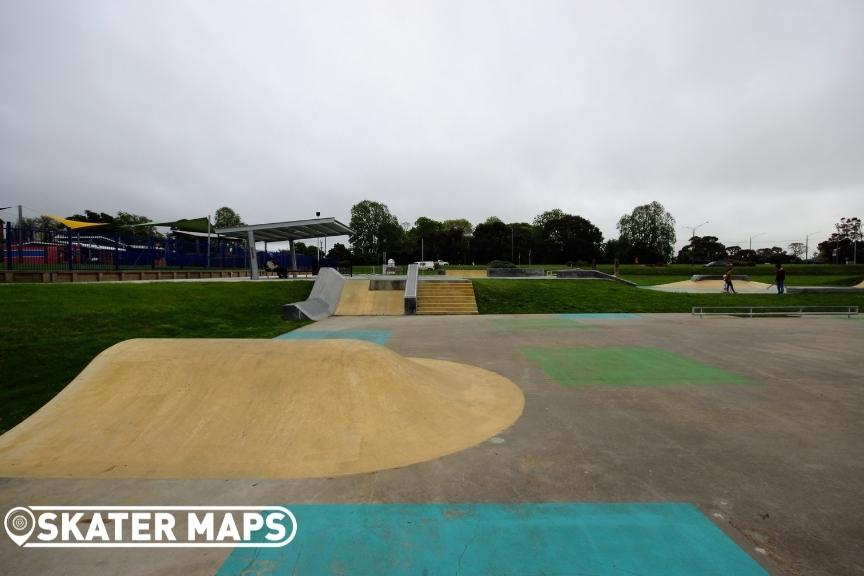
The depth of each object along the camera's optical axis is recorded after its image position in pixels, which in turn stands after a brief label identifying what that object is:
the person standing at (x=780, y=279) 22.46
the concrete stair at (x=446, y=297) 19.20
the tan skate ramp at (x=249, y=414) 4.23
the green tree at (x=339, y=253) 84.52
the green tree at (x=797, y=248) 146.50
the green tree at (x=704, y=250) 126.25
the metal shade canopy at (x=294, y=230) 23.27
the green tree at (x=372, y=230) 91.50
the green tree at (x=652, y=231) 97.00
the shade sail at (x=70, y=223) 44.72
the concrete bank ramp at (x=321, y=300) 15.88
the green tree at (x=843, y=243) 94.06
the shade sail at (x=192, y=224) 44.43
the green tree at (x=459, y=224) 121.53
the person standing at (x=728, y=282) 24.22
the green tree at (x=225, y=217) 88.62
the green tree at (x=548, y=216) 122.74
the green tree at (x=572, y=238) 102.38
